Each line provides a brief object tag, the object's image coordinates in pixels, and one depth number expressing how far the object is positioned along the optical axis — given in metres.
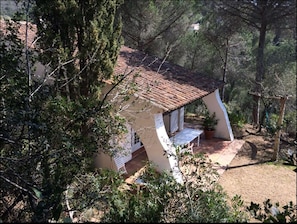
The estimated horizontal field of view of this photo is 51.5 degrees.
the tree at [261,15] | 16.09
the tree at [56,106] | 4.46
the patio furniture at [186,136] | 12.45
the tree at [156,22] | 18.14
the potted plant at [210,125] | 14.84
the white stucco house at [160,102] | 9.68
